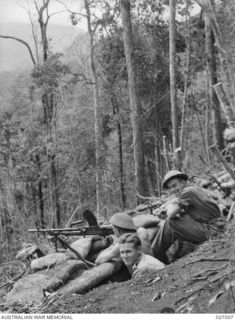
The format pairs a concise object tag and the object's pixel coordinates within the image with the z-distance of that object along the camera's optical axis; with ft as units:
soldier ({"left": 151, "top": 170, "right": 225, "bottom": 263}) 16.30
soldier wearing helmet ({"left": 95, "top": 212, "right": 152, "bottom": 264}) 16.20
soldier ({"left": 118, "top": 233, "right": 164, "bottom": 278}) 15.53
